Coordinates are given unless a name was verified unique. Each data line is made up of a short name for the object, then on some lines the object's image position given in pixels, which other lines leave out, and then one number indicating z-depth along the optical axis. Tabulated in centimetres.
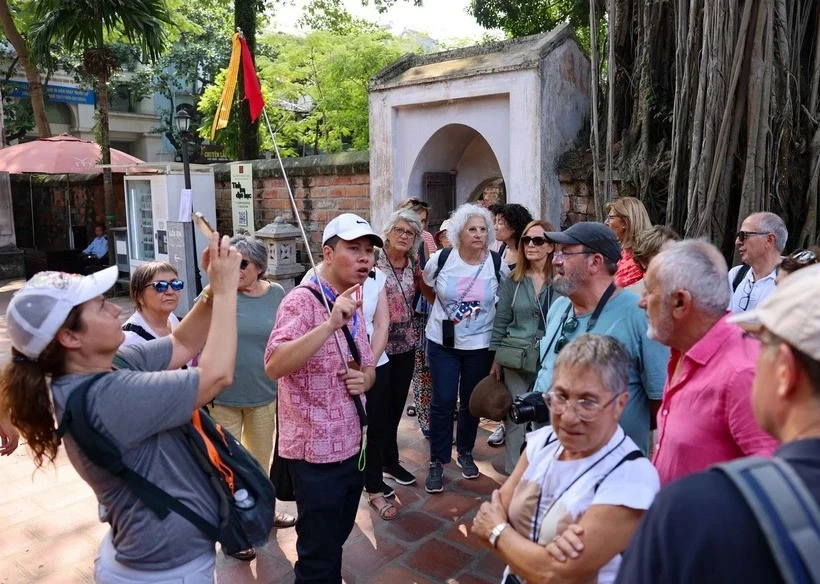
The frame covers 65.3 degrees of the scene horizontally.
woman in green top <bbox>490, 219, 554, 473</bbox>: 380
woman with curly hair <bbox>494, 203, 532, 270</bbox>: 459
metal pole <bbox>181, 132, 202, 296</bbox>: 781
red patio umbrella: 1137
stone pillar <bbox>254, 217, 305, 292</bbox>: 744
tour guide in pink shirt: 254
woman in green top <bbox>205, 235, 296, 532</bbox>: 345
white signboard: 916
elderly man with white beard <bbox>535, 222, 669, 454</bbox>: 244
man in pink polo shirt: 167
